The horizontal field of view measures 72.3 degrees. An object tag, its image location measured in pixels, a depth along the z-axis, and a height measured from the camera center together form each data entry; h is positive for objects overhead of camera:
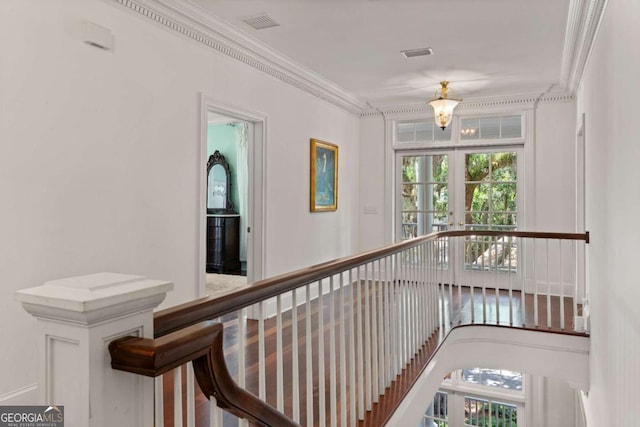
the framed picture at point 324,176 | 5.13 +0.47
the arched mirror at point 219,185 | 7.41 +0.50
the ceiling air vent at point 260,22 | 3.36 +1.51
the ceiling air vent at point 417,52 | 4.08 +1.54
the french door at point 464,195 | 5.78 +0.26
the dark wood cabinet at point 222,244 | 7.07 -0.49
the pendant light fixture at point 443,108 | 4.86 +1.18
